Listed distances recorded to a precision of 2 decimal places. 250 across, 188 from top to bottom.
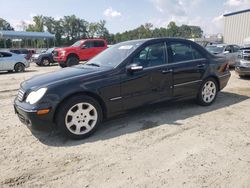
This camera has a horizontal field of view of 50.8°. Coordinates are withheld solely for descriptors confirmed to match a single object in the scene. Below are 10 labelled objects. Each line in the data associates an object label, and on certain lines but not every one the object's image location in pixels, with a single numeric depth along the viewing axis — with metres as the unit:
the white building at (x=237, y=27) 26.64
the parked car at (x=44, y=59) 20.96
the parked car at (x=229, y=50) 14.04
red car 17.27
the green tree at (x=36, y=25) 80.25
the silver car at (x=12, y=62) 15.66
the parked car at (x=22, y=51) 26.47
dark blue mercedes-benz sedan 4.10
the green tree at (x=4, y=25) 97.50
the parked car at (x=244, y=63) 9.67
